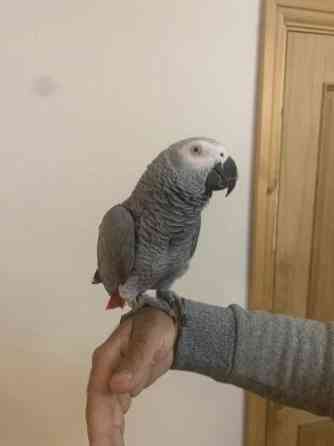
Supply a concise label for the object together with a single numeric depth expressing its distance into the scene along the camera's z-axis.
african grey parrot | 0.70
